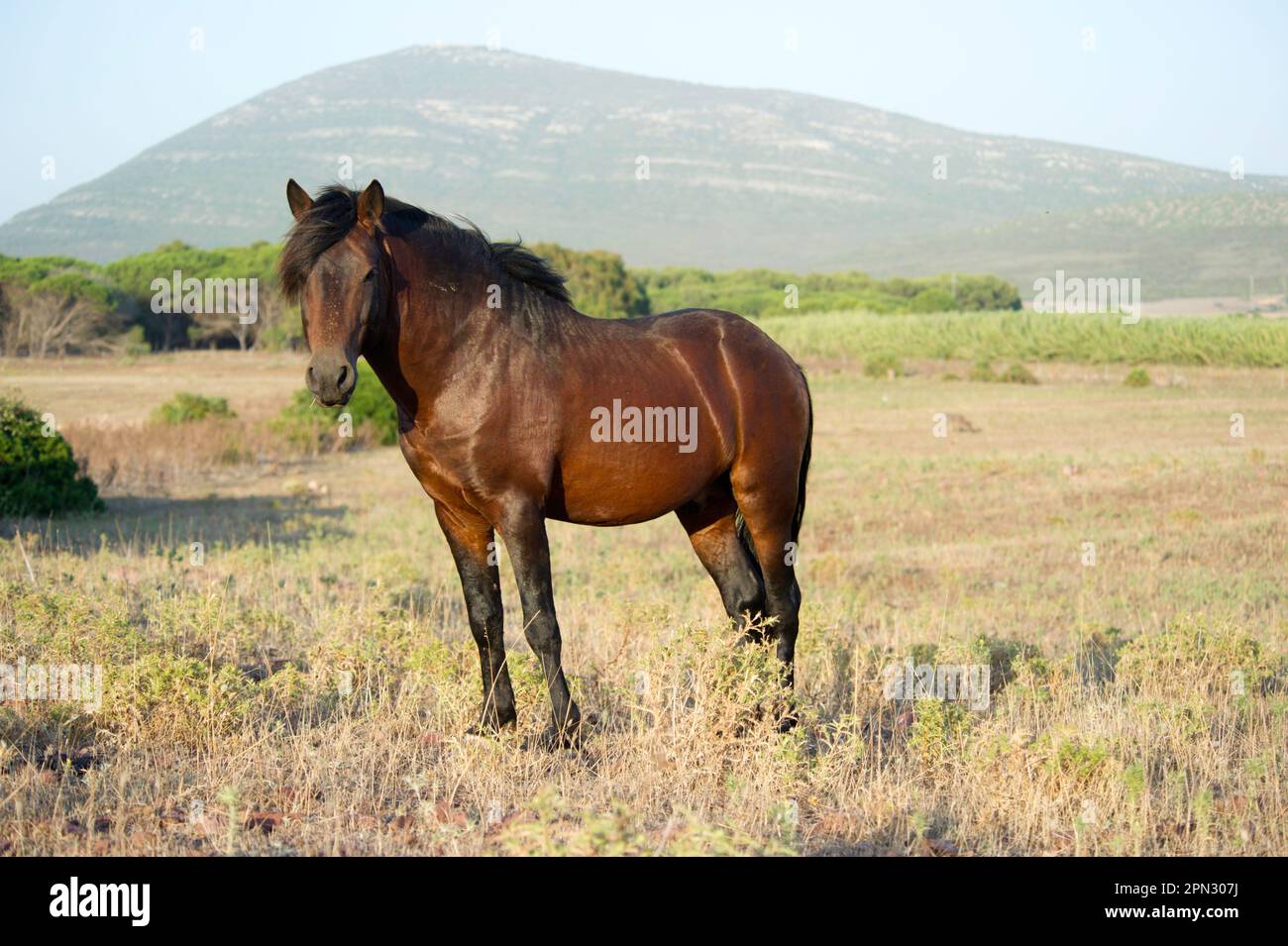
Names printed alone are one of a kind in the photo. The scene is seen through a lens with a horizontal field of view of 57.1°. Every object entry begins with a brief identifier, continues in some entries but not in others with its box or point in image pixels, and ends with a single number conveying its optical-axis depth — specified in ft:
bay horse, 17.66
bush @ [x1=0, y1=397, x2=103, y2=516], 52.85
